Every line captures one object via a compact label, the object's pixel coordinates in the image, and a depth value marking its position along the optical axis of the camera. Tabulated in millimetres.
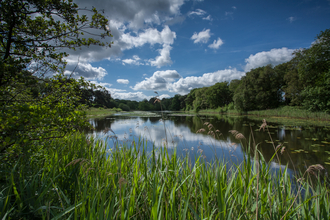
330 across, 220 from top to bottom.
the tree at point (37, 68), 1961
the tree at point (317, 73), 19453
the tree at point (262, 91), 33875
